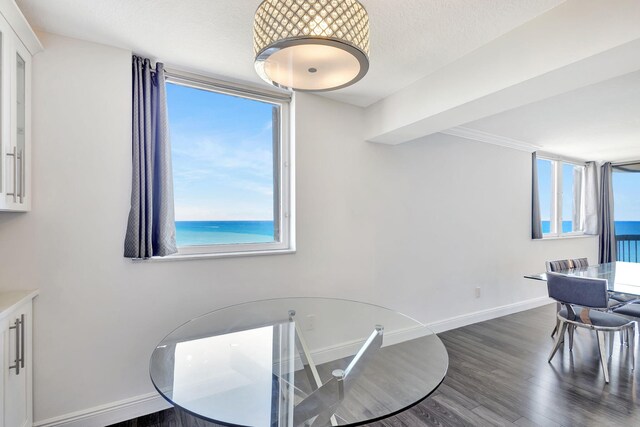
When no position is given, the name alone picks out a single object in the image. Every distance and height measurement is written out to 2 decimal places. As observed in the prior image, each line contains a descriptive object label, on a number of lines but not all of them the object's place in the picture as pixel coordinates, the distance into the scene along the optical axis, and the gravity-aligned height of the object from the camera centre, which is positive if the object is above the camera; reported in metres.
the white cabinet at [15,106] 1.40 +0.54
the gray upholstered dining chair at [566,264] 3.40 -0.60
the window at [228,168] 2.34 +0.38
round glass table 1.14 -0.72
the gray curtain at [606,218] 5.34 -0.08
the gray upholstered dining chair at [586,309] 2.44 -0.85
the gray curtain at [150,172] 1.95 +0.28
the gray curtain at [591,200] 5.27 +0.23
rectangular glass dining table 2.53 -0.62
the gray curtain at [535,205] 4.29 +0.12
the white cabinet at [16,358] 1.42 -0.73
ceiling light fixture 1.00 +0.60
